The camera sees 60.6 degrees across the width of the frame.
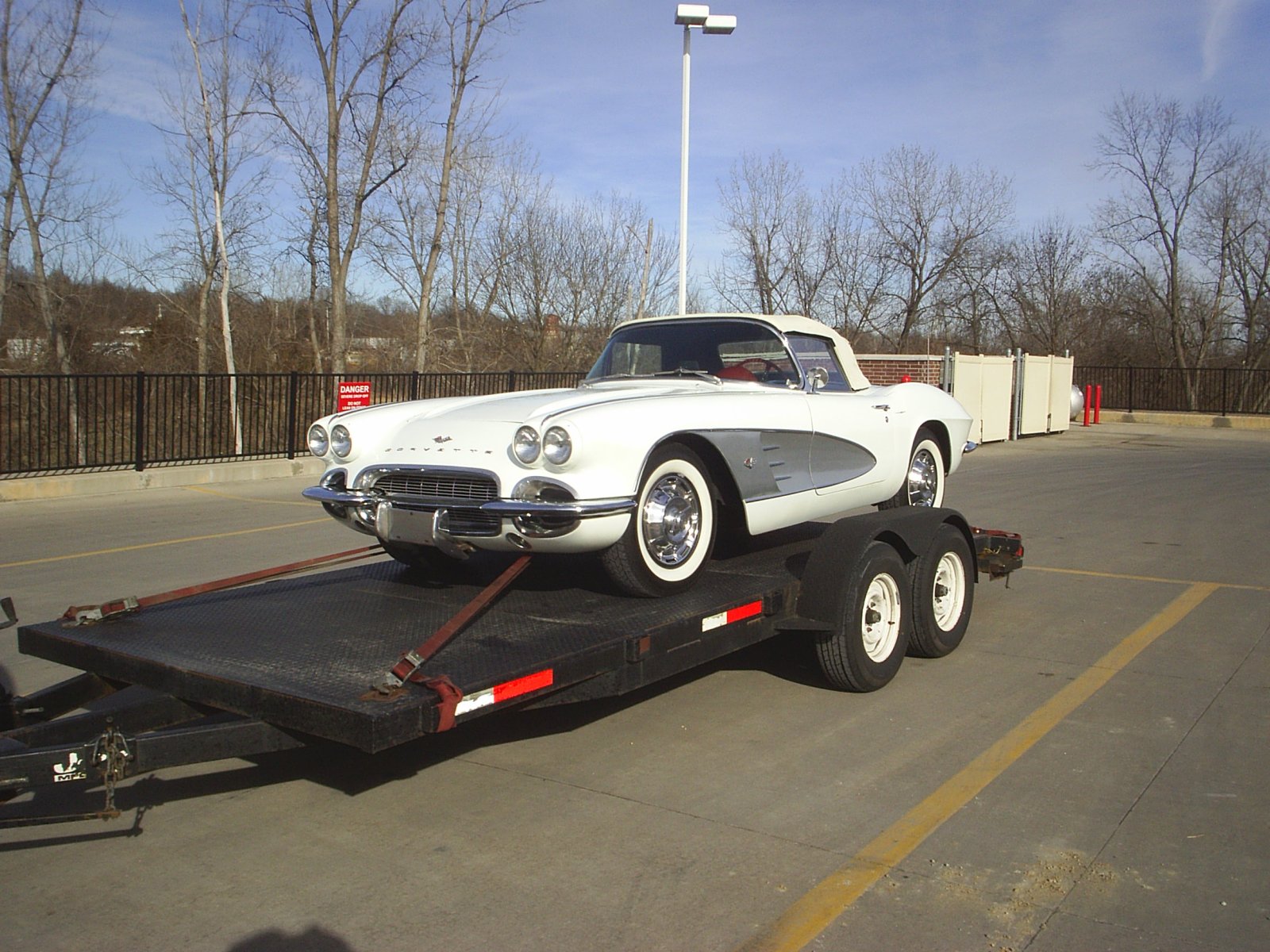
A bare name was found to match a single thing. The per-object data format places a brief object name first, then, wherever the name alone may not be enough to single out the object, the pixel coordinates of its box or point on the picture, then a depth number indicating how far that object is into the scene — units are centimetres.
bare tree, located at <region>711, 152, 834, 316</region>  2978
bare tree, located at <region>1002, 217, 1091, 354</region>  3784
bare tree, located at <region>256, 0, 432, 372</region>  2233
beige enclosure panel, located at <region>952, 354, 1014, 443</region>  2252
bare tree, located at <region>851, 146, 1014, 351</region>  3197
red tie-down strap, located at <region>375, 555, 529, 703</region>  371
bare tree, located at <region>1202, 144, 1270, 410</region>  3597
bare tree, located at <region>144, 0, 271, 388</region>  2339
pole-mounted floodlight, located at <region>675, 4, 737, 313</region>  1648
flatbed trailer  361
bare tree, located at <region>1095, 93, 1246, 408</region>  3684
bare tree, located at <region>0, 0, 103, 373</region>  2019
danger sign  1645
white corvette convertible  476
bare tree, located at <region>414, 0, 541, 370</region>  2358
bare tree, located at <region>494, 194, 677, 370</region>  2988
